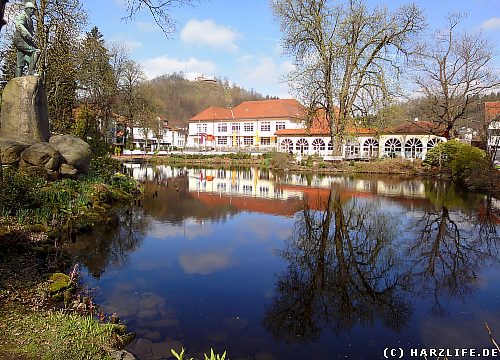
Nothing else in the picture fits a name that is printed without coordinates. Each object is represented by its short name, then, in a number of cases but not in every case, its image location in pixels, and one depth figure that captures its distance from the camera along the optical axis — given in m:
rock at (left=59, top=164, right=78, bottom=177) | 13.38
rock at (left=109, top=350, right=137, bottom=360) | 3.97
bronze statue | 13.40
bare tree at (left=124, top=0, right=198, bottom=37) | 6.55
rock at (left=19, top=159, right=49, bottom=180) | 11.21
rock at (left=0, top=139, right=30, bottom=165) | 11.04
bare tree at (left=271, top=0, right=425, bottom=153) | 30.77
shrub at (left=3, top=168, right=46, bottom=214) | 8.88
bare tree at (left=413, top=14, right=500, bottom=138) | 32.44
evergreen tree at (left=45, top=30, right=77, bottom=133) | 18.41
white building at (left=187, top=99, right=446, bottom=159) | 40.19
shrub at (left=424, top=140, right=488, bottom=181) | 21.86
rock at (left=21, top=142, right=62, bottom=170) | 11.62
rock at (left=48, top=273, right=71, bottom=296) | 5.58
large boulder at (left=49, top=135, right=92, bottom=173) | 14.04
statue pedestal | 12.95
